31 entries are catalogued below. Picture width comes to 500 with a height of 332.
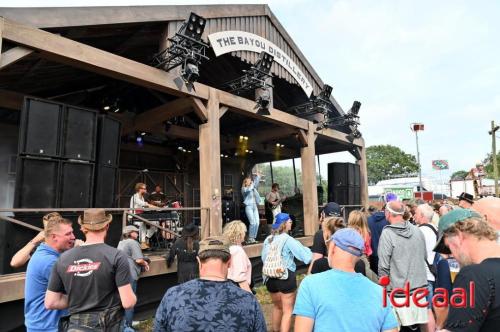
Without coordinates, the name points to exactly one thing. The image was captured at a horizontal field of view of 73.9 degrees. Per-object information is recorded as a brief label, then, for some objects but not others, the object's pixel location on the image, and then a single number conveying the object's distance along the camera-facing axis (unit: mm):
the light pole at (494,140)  22359
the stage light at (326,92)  9922
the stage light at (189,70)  5773
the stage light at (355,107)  11172
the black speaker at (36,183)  4203
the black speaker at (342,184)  11375
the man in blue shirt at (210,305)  1581
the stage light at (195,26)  5656
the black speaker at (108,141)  5297
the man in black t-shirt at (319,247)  3689
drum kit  7041
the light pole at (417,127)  17781
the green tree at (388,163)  60938
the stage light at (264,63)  7422
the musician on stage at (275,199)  9109
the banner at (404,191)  32125
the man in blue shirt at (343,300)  1625
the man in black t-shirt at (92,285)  2248
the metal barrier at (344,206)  10289
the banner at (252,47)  7047
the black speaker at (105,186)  5172
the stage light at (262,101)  7504
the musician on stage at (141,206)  6629
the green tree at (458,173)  89169
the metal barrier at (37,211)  3897
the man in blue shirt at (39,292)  2473
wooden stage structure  4609
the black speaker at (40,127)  4301
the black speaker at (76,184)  4633
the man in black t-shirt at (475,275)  1314
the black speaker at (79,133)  4734
